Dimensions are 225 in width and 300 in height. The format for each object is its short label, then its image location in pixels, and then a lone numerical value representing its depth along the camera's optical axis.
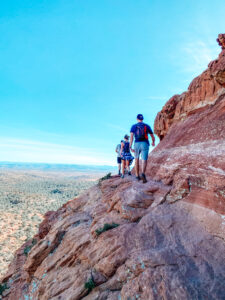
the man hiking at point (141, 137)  7.71
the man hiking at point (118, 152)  12.30
